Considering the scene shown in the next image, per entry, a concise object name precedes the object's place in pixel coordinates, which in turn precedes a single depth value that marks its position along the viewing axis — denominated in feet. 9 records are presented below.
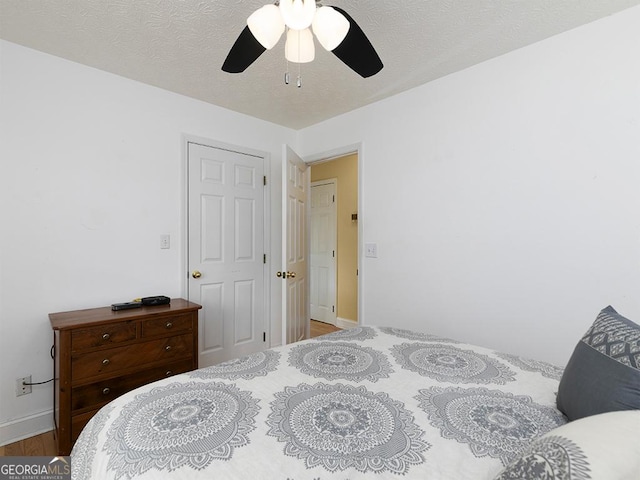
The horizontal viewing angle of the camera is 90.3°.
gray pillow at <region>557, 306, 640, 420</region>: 2.62
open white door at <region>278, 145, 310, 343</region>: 8.62
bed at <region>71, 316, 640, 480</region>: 2.45
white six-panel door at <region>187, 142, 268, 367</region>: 8.94
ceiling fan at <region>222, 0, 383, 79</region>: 4.02
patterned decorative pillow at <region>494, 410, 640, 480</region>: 1.72
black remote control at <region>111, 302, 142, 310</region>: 6.90
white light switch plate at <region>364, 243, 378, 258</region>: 8.96
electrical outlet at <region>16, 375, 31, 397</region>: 6.49
